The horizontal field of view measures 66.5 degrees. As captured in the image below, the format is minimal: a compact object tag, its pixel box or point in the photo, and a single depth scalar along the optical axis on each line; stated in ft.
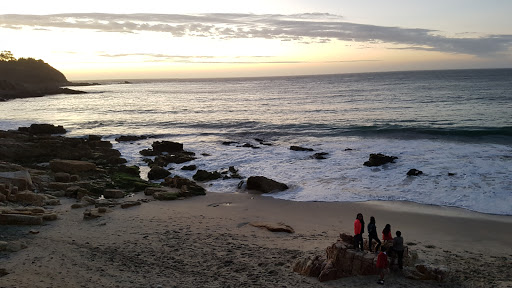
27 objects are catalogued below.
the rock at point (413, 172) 70.38
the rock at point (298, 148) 97.60
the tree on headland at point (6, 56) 500.00
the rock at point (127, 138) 118.70
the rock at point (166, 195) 60.49
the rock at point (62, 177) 65.89
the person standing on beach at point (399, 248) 33.65
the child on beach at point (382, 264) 32.37
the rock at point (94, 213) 48.26
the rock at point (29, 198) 51.16
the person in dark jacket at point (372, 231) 36.86
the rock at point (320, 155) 88.22
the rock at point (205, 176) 75.05
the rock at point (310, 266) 33.99
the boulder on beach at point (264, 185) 65.92
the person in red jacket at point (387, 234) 36.86
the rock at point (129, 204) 54.75
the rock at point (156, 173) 75.25
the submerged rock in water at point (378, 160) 78.43
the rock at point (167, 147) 99.81
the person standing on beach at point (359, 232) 35.58
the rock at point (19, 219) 42.60
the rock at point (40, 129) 119.00
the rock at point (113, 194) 60.44
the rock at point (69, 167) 72.57
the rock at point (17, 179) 55.57
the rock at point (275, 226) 46.32
